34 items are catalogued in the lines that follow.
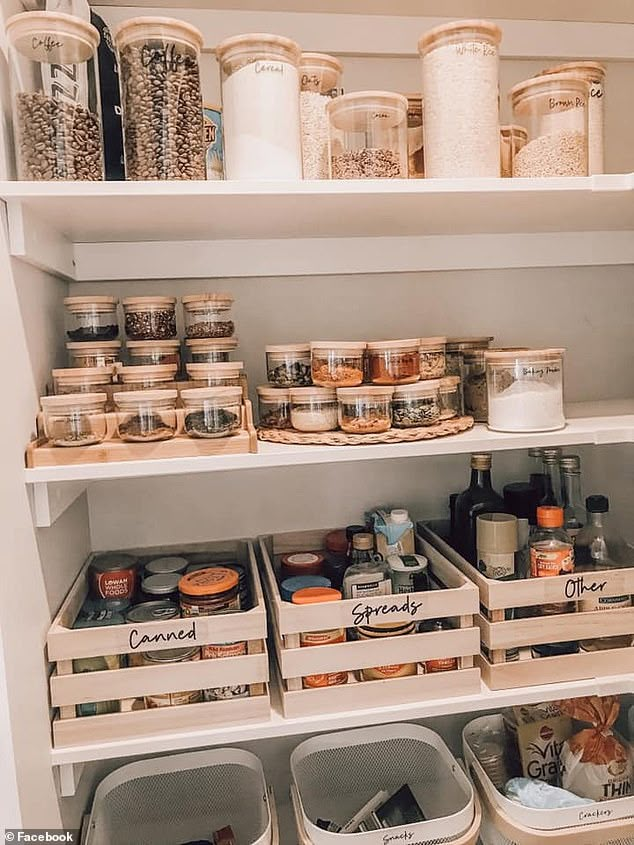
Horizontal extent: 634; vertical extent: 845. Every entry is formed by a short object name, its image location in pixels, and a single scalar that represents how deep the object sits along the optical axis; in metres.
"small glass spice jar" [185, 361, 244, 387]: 1.15
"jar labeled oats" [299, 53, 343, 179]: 1.14
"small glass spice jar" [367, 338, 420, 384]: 1.18
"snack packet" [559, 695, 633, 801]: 1.29
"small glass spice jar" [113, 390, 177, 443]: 1.09
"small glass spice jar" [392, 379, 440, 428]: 1.18
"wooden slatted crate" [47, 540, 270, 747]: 1.09
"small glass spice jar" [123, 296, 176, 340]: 1.23
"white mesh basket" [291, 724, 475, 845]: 1.40
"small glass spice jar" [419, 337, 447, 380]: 1.23
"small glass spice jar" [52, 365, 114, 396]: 1.12
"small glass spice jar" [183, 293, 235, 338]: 1.24
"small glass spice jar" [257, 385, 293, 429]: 1.22
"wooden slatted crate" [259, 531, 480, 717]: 1.14
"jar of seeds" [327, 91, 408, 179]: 1.10
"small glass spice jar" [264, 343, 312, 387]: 1.24
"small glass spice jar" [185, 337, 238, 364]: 1.22
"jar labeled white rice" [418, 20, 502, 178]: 1.08
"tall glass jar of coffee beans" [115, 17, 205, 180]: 1.02
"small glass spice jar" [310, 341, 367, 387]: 1.17
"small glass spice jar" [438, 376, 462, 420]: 1.22
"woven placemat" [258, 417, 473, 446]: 1.14
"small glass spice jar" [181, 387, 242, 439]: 1.11
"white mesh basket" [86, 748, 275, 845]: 1.37
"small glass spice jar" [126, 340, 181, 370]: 1.21
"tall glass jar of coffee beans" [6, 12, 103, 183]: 0.99
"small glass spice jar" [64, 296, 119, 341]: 1.22
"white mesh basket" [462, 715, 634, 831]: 1.21
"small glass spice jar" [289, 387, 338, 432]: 1.19
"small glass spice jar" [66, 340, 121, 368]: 1.20
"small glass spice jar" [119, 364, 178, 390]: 1.14
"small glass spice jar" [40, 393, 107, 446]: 1.07
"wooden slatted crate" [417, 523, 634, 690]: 1.19
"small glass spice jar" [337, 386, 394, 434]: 1.16
